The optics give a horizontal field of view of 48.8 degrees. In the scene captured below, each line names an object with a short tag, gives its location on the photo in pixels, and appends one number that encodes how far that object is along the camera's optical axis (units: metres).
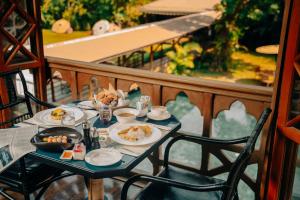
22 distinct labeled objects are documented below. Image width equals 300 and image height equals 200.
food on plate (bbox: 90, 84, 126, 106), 2.35
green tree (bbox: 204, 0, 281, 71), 13.66
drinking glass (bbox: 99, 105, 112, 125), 2.20
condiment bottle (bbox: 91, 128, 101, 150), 1.92
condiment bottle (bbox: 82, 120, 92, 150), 1.91
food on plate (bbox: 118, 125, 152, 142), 1.99
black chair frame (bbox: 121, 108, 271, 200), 1.61
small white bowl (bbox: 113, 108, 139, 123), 2.22
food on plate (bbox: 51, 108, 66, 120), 2.24
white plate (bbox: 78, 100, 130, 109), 2.50
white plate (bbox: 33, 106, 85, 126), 2.21
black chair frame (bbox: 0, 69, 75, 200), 2.06
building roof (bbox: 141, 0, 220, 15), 18.27
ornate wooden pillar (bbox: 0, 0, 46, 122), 3.04
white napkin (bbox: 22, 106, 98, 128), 2.19
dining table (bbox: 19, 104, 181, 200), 1.69
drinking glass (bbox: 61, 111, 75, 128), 2.19
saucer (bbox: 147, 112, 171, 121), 2.29
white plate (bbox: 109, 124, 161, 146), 1.94
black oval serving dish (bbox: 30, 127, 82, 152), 1.85
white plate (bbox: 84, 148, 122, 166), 1.73
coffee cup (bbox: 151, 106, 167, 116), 2.32
